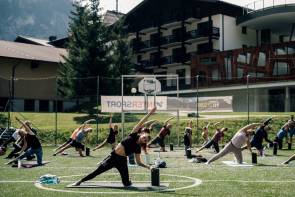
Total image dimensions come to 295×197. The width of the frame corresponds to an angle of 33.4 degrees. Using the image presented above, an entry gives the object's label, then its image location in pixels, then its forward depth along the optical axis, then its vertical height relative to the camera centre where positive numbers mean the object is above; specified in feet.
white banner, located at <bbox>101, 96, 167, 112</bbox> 104.73 +0.85
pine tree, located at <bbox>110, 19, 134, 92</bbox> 165.99 +18.99
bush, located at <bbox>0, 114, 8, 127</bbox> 133.30 -3.61
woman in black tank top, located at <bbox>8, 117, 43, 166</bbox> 62.95 -4.77
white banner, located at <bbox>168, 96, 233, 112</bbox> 107.96 +0.72
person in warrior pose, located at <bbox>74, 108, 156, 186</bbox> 42.96 -4.22
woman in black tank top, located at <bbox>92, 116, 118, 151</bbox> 86.21 -5.11
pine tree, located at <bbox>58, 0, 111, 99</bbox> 151.55 +17.56
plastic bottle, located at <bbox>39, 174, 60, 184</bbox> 46.25 -6.86
